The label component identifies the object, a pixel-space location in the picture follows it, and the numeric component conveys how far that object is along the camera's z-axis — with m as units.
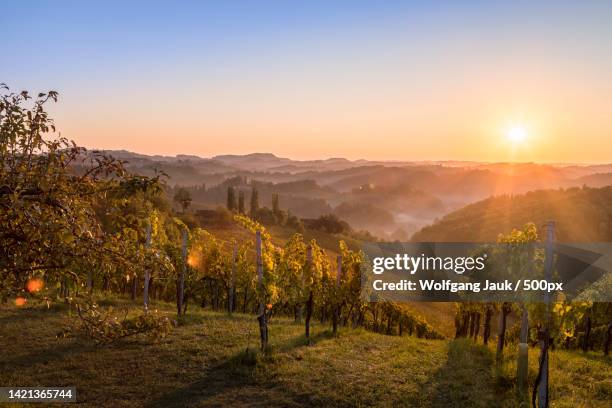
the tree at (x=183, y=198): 95.88
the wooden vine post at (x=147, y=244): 20.50
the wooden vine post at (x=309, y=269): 19.20
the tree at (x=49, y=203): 5.75
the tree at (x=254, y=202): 127.62
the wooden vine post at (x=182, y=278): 21.11
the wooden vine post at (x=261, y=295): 15.47
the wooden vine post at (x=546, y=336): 10.66
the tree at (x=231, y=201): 118.75
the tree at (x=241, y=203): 118.57
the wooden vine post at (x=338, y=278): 21.62
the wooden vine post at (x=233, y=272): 24.94
